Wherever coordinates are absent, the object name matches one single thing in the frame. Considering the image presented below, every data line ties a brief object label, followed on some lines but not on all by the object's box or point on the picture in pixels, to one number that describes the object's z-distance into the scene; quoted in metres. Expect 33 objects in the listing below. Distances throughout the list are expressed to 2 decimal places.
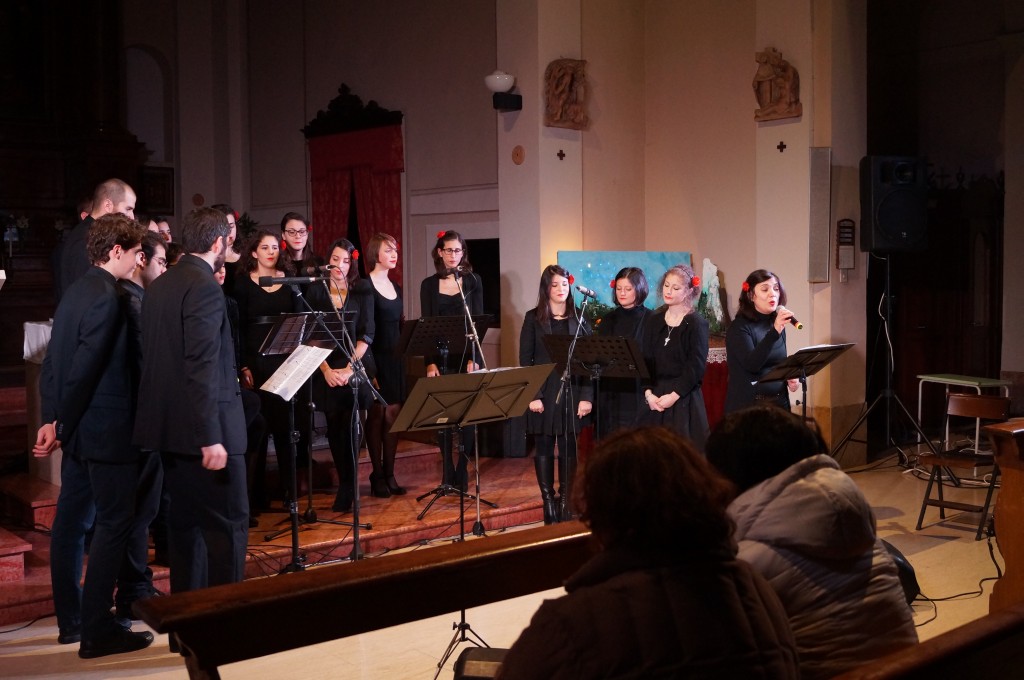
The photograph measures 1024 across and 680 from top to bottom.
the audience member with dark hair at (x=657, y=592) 1.59
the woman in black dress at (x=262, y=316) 5.93
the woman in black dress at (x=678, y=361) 5.77
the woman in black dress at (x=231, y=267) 6.03
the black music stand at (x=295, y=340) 4.95
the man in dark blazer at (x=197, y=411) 3.88
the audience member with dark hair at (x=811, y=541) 2.07
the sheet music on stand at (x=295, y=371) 4.41
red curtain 9.96
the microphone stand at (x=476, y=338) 5.66
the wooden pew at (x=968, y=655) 1.92
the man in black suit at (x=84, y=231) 4.92
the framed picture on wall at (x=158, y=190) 11.52
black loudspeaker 7.66
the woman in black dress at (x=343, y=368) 5.96
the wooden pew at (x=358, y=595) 2.06
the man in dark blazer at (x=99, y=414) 4.08
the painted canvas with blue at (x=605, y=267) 7.85
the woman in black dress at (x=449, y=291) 6.42
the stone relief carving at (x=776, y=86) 7.75
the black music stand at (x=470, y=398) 4.61
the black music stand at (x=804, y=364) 5.57
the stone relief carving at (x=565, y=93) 7.92
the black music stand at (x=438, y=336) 5.85
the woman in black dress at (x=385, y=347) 6.26
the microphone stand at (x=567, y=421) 5.87
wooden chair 5.96
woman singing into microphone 5.93
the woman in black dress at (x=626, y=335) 6.02
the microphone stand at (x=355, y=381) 4.99
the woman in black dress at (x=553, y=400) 5.99
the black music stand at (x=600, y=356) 5.48
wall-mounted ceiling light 7.87
